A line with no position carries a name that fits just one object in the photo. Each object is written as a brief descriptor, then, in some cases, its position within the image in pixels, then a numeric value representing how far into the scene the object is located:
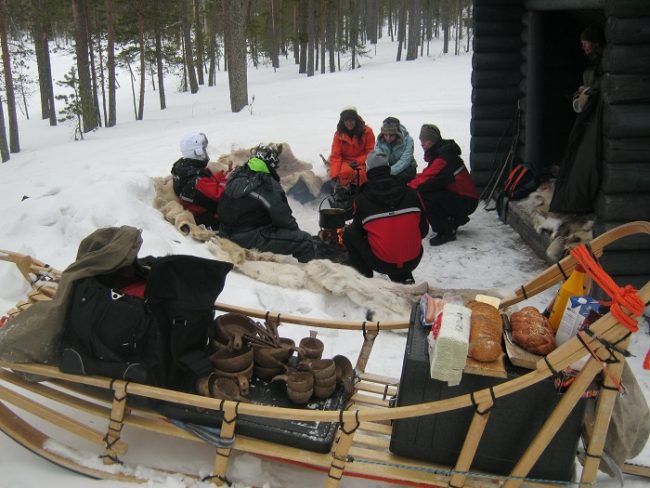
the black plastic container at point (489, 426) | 2.27
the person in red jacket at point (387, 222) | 4.71
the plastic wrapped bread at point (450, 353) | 2.12
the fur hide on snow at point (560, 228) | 5.04
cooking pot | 5.79
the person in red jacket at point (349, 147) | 7.28
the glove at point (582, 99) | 4.70
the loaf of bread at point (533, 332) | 2.29
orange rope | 1.97
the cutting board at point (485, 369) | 2.20
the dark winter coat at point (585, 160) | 4.42
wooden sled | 2.11
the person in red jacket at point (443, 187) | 6.45
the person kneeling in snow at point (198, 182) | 5.69
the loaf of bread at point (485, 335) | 2.24
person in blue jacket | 6.93
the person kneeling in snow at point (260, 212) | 5.08
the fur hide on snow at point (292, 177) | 7.72
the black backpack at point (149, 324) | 2.46
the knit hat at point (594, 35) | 4.82
